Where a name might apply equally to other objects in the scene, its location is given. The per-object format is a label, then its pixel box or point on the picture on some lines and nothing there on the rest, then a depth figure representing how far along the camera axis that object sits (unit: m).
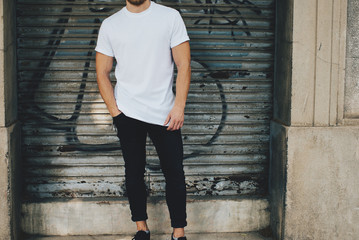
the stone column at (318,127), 3.89
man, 3.28
